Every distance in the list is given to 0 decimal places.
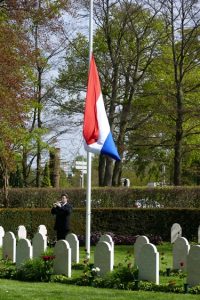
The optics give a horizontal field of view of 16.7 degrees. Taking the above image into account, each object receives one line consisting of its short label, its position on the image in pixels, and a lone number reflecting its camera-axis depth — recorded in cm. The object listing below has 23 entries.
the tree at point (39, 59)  2495
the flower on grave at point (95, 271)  1342
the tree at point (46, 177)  4501
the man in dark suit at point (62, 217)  1991
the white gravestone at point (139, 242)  1544
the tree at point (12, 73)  2305
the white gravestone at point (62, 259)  1415
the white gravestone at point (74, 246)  1673
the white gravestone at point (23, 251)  1527
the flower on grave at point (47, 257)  1384
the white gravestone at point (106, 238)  1645
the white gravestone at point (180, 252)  1533
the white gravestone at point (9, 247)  1712
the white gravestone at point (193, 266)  1246
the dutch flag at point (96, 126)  1579
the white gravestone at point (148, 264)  1296
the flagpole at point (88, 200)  1642
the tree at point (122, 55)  3738
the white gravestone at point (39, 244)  1668
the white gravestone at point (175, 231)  2247
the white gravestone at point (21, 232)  2189
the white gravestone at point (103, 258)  1376
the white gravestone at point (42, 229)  2229
